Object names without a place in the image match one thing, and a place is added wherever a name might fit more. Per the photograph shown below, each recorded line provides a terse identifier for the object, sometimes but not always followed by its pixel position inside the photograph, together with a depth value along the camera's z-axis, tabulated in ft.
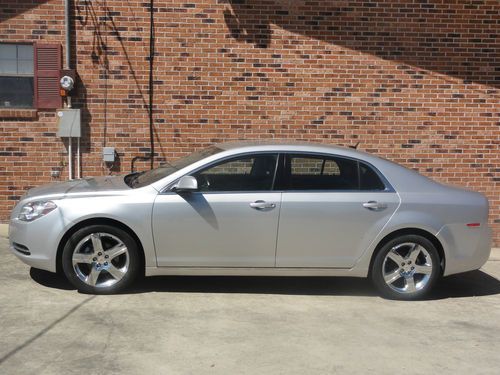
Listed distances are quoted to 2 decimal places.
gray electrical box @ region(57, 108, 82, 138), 26.32
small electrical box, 26.63
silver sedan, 17.71
